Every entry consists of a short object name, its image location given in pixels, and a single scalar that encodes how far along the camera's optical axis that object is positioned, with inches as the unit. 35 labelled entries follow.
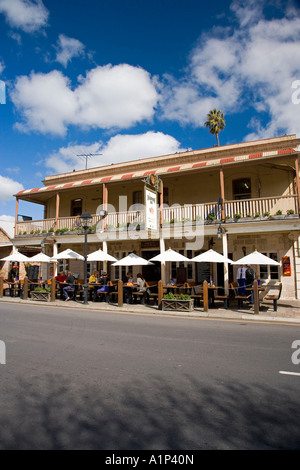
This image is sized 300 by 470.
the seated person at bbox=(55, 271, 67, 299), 656.1
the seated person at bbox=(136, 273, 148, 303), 566.9
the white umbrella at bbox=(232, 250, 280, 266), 477.1
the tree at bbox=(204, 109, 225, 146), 1339.8
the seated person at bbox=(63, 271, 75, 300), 627.8
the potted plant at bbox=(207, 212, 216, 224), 603.8
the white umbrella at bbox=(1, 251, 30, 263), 698.9
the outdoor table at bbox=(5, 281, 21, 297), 686.5
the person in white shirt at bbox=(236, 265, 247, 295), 502.6
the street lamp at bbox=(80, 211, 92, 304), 563.5
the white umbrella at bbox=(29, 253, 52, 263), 693.9
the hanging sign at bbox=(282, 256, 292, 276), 605.6
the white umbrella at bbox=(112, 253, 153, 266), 588.1
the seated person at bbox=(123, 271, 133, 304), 572.0
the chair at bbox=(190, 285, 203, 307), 544.2
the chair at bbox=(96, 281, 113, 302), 586.9
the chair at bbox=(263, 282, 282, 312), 595.6
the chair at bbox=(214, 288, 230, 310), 494.1
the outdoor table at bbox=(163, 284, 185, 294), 599.6
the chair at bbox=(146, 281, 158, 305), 552.3
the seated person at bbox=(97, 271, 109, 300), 589.7
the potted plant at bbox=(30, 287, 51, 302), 609.9
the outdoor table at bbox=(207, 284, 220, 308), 526.6
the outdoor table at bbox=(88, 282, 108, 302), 609.3
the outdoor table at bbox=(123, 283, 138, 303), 575.8
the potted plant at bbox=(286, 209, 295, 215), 548.8
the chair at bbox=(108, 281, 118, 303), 609.9
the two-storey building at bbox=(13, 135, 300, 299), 588.4
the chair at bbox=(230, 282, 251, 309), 480.6
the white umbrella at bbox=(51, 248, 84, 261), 668.7
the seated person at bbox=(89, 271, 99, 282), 664.7
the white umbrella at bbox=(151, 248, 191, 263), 560.1
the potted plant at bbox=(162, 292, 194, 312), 473.4
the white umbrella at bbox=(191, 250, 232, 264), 517.0
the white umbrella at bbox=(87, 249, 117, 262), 629.0
